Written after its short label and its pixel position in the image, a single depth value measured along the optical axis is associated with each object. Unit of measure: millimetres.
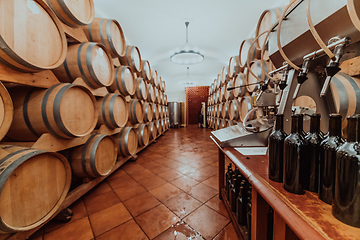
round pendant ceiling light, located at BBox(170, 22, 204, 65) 5394
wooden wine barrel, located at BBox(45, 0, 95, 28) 1553
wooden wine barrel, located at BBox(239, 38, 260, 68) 2801
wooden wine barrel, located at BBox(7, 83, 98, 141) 1393
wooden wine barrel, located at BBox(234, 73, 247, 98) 3369
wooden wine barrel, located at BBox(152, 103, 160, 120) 5101
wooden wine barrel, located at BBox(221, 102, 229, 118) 4969
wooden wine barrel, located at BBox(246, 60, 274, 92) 2528
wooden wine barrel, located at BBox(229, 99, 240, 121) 3676
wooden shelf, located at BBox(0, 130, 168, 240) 1136
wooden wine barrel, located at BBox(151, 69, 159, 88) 5352
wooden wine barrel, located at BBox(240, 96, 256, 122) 3144
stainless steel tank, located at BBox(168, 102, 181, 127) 9820
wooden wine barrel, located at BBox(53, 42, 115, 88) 1837
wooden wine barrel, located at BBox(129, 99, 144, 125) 3424
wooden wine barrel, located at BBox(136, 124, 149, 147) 3748
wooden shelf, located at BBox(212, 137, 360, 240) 397
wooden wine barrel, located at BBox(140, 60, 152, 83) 4270
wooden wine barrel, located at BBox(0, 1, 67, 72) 1063
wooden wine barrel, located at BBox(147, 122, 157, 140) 4652
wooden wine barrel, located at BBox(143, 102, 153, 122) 4156
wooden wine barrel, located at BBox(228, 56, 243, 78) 3824
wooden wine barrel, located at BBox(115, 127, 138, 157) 2811
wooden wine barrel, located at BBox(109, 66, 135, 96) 2859
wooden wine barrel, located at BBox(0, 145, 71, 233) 1008
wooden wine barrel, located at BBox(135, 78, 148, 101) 3785
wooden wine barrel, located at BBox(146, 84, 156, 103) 4596
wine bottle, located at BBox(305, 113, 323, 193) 555
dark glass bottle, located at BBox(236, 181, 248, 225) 1306
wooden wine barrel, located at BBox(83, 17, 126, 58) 2389
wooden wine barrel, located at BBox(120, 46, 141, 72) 3321
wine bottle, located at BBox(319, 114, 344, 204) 478
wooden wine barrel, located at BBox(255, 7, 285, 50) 2166
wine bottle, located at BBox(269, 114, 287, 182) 664
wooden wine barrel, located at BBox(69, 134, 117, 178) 1883
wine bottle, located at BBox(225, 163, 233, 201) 1663
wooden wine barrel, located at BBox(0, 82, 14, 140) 993
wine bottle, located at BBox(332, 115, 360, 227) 396
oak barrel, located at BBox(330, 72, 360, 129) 980
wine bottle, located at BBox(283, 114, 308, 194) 565
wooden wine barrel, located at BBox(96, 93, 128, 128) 2412
